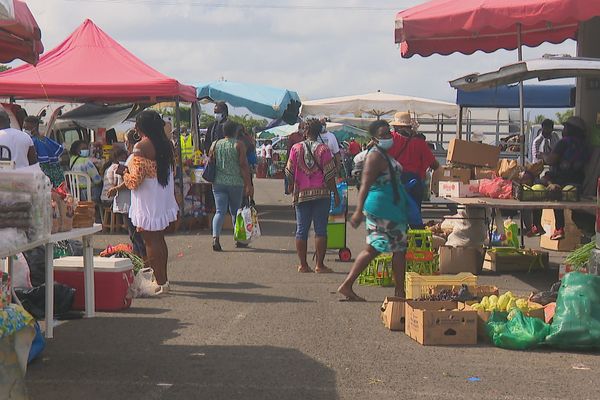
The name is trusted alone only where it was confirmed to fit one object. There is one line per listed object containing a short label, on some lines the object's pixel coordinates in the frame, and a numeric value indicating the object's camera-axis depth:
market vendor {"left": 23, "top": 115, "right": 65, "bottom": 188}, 13.14
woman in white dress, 9.80
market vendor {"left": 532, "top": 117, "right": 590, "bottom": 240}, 12.05
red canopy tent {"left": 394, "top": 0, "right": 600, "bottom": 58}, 11.48
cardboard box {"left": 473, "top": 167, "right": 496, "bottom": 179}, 12.79
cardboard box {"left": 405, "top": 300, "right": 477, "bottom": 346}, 7.77
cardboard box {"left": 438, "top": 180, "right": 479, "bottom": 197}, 12.26
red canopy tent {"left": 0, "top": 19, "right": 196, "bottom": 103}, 16.30
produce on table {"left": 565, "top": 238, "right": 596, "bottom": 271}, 9.61
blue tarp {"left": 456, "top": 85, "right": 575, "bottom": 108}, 18.01
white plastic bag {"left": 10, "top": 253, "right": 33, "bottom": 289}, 8.28
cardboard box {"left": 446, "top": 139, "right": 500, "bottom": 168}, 12.82
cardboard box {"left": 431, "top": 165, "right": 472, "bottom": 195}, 12.44
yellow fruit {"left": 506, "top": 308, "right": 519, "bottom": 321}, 7.88
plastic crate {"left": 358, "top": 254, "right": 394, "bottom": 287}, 10.94
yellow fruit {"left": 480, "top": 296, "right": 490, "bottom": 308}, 8.29
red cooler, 9.05
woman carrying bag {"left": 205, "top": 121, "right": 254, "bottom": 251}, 13.66
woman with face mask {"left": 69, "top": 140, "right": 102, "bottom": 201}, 16.61
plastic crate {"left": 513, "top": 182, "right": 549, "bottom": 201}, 11.11
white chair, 11.15
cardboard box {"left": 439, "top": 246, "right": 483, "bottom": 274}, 11.73
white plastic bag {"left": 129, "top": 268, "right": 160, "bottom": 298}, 10.04
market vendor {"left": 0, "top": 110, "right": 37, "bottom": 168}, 9.04
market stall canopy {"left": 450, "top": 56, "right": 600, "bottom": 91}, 9.30
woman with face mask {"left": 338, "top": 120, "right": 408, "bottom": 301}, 9.29
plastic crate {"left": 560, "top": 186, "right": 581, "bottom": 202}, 11.07
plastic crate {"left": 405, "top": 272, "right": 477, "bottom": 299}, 9.09
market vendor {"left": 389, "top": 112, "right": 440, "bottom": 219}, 11.40
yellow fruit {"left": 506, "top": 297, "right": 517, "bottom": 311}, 8.17
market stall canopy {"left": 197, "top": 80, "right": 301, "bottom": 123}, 22.41
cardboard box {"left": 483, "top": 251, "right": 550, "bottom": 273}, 12.25
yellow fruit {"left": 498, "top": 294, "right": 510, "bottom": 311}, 8.24
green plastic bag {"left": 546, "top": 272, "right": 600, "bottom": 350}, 7.51
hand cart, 12.94
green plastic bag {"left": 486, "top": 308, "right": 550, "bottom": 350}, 7.59
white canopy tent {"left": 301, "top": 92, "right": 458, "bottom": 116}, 26.03
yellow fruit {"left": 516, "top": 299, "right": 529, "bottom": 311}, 8.11
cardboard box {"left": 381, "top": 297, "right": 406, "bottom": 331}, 8.35
